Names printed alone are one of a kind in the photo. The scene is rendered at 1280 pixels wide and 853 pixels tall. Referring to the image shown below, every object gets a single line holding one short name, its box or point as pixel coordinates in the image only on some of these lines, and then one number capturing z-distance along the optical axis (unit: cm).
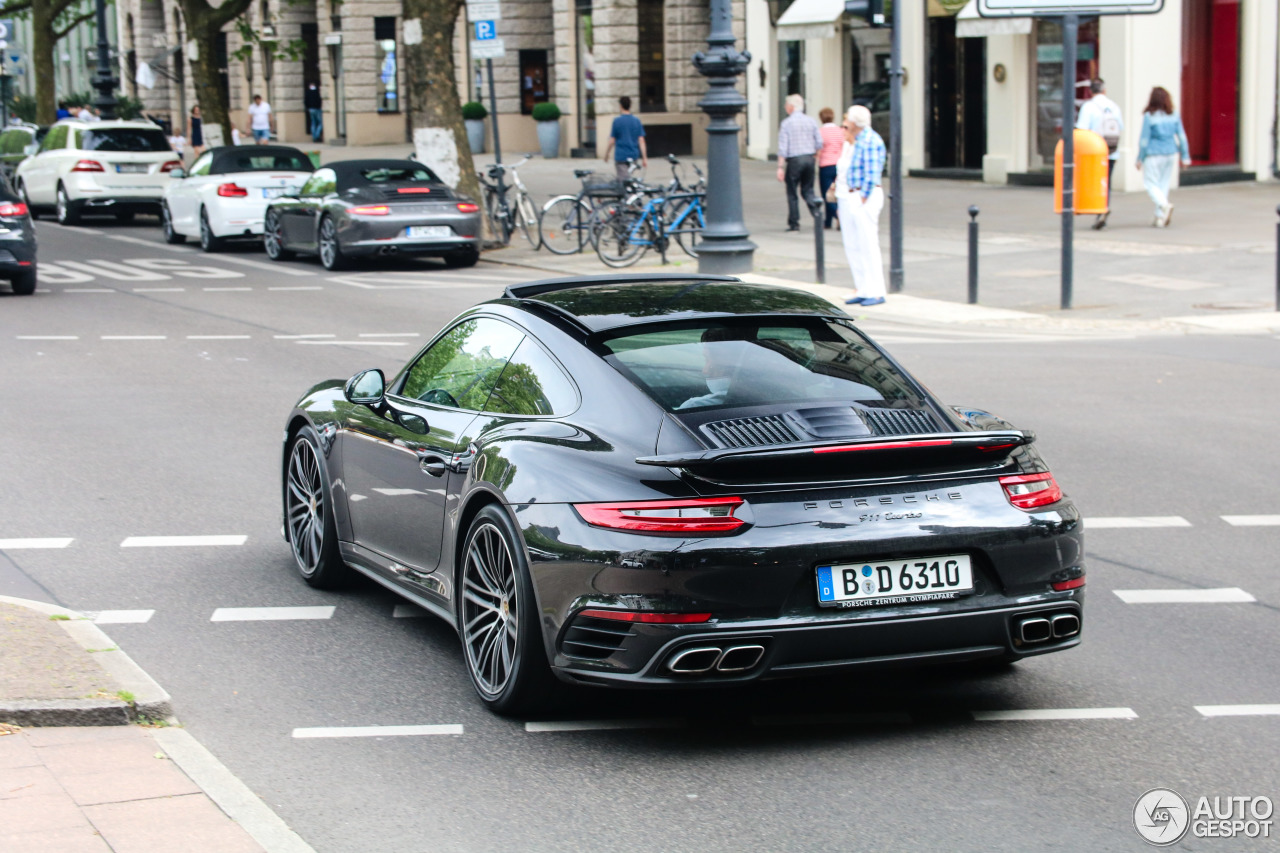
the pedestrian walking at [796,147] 2483
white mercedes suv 3084
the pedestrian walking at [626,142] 2767
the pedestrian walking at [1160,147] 2309
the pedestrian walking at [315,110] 5778
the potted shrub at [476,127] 4694
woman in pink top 2473
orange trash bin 1728
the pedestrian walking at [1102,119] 2370
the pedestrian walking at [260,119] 5050
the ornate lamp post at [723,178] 2003
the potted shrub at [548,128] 4369
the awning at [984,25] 2850
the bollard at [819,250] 1883
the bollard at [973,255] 1706
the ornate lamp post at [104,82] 4275
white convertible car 2495
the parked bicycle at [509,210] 2430
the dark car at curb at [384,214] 2158
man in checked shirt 1753
